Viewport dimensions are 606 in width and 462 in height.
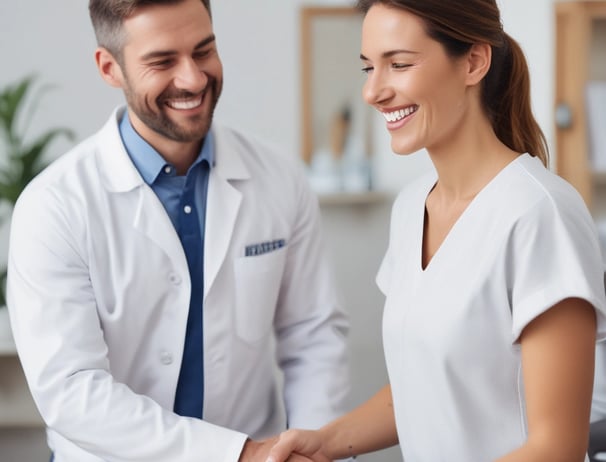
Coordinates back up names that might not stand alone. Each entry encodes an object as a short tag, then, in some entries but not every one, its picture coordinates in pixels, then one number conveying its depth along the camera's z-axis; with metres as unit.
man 2.32
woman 1.95
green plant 3.20
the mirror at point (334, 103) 3.61
